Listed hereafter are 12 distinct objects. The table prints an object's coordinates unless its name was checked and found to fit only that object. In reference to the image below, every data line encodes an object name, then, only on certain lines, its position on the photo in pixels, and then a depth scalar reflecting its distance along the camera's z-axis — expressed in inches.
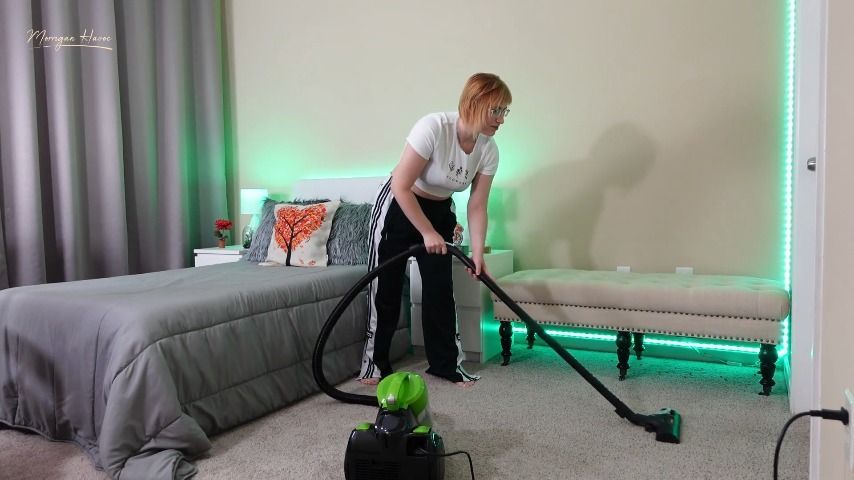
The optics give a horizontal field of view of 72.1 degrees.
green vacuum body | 57.9
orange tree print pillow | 117.3
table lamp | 152.3
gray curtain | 125.9
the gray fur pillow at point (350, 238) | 117.3
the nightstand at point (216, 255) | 142.8
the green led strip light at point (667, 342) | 112.1
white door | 78.8
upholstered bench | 90.0
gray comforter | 67.1
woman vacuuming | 91.1
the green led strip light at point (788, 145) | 105.2
